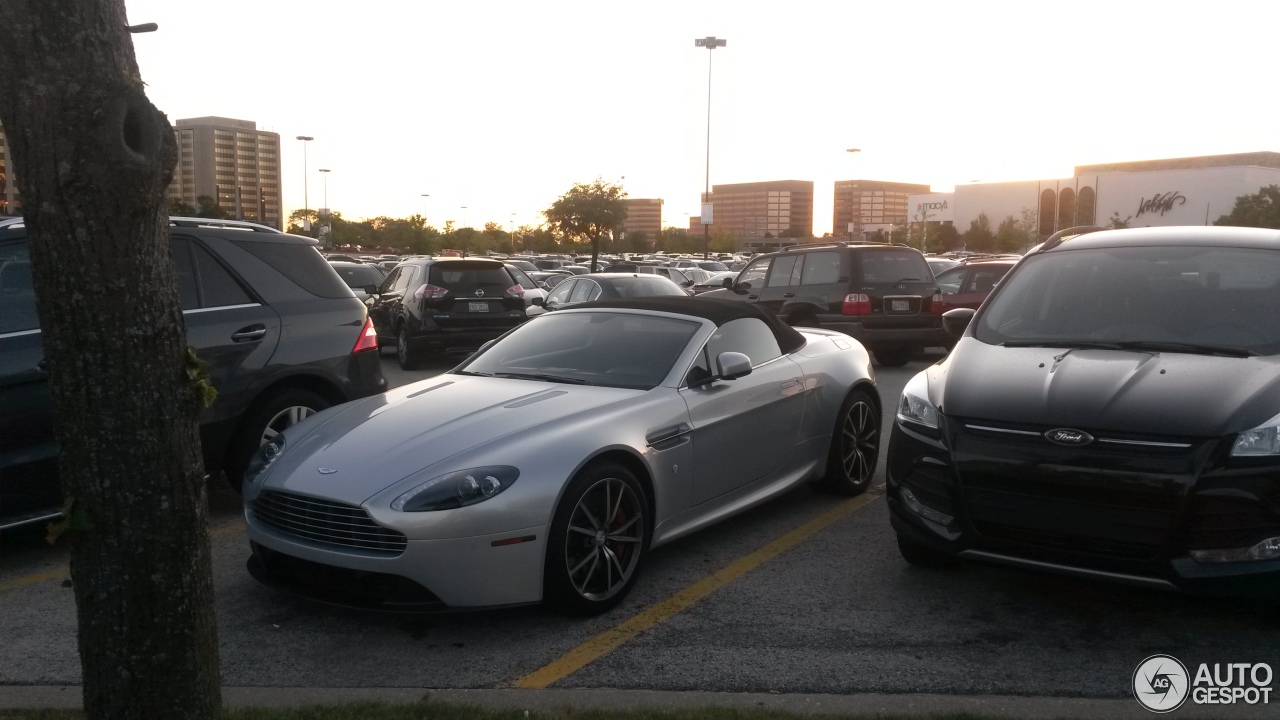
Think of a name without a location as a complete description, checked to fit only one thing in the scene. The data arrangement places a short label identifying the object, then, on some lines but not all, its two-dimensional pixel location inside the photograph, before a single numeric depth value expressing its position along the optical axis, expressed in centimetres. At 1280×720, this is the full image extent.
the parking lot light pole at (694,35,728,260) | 4206
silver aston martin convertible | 423
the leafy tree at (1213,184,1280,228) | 7238
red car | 1516
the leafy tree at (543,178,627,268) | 4541
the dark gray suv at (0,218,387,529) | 527
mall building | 8394
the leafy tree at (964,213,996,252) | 9812
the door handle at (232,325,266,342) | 640
